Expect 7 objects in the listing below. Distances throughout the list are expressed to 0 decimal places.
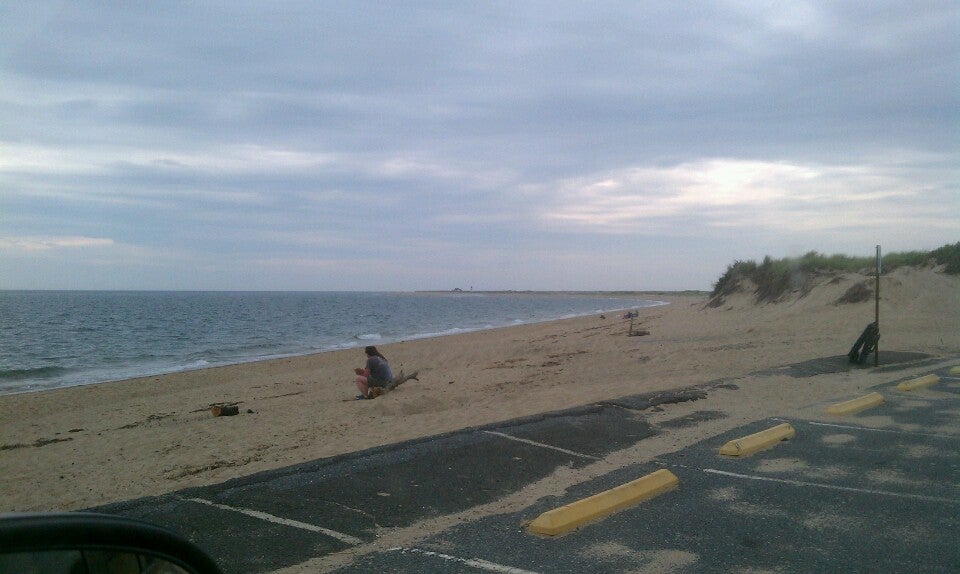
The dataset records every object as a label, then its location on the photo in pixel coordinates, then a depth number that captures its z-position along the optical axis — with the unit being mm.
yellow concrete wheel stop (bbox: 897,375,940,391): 12639
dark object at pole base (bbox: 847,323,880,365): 15430
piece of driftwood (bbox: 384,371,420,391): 16531
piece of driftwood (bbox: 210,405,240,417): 15059
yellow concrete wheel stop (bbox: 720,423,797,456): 8227
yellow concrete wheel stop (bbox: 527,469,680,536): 5836
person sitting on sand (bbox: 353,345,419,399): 16109
